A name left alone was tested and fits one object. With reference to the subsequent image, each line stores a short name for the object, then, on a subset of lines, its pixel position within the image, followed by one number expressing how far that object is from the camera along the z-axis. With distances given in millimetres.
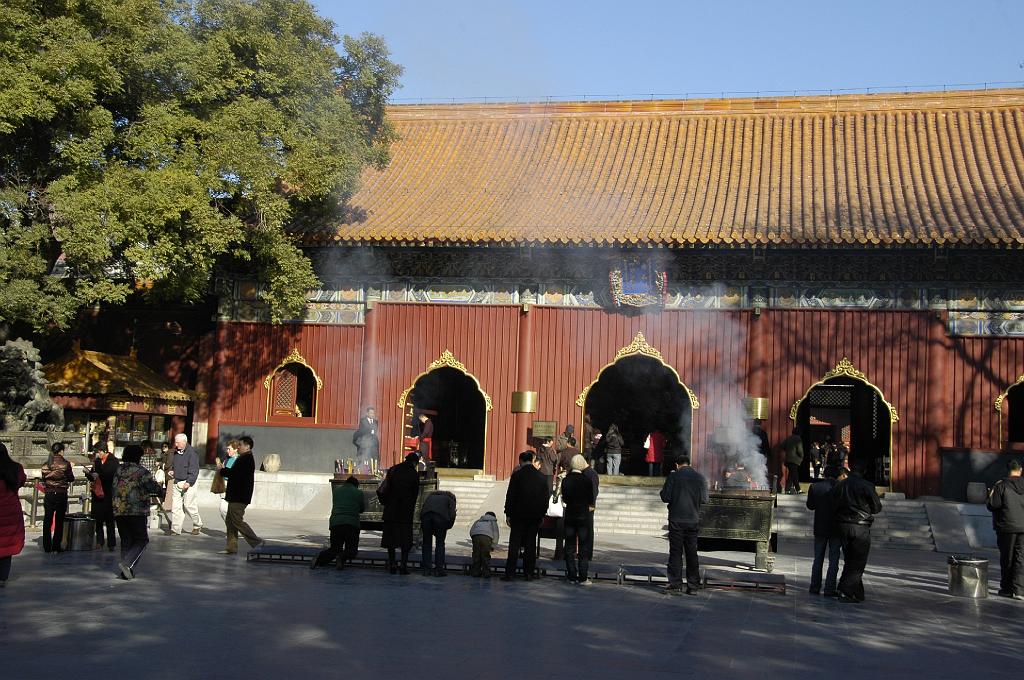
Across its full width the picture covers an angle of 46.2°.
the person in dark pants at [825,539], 11820
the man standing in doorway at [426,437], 22766
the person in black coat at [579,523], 12352
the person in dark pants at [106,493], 13758
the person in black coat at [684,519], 11812
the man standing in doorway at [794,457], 21031
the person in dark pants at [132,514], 11422
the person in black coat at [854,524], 11484
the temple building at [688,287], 21531
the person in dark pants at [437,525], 12883
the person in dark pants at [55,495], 13602
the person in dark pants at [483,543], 12505
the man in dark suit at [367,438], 21688
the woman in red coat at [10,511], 10227
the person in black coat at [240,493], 13922
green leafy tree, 18406
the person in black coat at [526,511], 12484
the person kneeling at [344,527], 12990
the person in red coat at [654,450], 24312
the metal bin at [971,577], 12100
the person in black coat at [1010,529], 12297
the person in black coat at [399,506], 12883
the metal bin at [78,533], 13750
